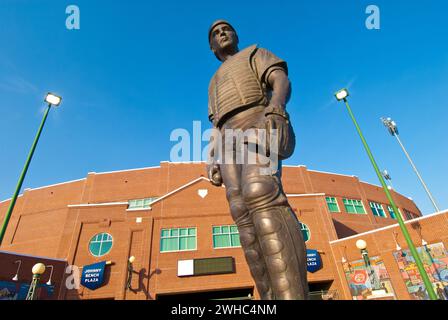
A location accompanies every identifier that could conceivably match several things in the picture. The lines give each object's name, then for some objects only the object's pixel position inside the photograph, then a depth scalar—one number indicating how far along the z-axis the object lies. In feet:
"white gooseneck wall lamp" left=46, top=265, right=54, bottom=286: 55.26
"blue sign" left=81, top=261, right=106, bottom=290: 57.06
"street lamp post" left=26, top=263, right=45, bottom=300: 30.68
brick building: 56.03
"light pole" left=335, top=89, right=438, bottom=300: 27.00
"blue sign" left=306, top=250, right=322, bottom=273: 61.11
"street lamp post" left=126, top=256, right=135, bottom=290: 56.29
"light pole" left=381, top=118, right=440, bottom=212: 67.87
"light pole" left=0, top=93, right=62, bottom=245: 28.27
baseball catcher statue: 5.97
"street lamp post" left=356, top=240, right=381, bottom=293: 55.36
